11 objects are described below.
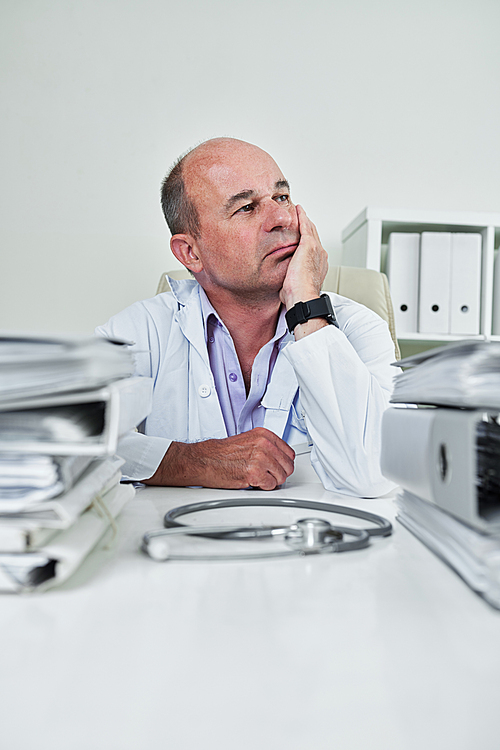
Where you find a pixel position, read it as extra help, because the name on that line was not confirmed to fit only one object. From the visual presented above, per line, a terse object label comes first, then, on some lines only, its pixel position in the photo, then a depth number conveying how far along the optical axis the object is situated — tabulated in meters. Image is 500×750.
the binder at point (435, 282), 2.02
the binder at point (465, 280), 2.02
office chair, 1.74
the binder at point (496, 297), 2.06
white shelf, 2.02
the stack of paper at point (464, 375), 0.35
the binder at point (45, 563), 0.34
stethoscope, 0.41
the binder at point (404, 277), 2.04
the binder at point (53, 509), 0.33
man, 0.92
